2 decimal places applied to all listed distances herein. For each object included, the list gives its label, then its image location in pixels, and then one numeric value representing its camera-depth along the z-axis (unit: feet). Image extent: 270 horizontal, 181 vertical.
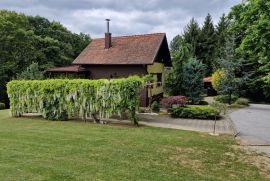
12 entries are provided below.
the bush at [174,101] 76.74
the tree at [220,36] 134.35
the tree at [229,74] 98.63
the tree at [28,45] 120.16
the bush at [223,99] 101.91
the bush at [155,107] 76.69
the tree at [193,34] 152.56
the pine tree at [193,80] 99.25
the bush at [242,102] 103.04
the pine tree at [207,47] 154.10
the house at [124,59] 84.53
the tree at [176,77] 100.94
